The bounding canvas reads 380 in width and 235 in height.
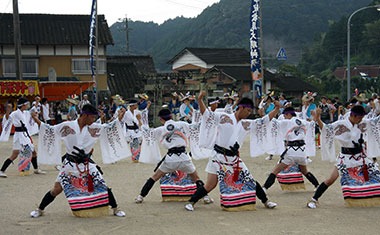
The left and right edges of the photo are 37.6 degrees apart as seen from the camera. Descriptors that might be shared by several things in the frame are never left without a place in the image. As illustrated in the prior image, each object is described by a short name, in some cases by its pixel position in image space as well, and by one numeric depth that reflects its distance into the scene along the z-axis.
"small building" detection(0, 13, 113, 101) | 37.47
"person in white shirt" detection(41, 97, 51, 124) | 20.71
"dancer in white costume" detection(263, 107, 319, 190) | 9.62
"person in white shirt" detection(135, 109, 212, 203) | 8.88
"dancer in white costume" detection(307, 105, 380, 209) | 8.39
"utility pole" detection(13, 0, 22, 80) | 24.08
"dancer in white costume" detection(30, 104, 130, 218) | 7.89
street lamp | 28.80
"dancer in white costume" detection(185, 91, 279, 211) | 8.20
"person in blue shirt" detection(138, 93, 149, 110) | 15.28
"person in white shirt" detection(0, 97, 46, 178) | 12.22
